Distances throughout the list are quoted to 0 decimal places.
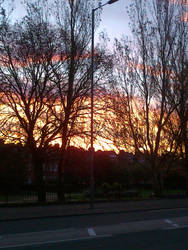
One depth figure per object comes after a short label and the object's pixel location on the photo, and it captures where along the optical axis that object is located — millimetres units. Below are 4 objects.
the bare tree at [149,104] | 27562
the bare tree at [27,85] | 20969
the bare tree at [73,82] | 22250
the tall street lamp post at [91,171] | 19141
